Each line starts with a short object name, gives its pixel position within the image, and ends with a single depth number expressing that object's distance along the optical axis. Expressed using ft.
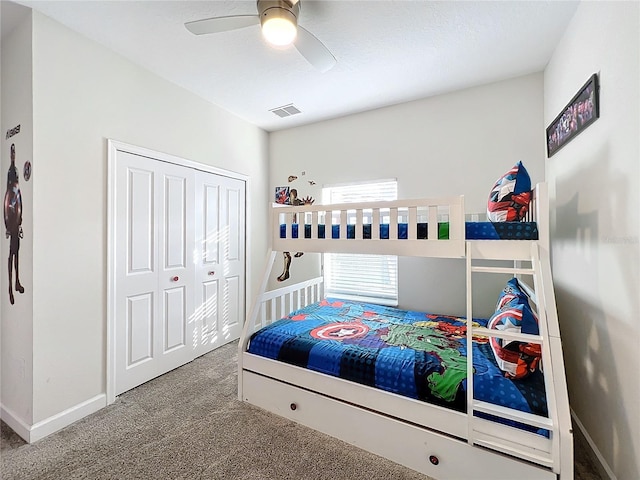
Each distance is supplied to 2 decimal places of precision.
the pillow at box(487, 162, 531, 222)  5.49
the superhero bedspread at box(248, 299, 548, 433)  4.79
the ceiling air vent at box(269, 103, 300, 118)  10.32
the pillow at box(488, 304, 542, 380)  4.73
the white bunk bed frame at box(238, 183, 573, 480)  4.25
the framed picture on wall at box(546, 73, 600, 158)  5.14
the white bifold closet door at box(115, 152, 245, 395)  7.76
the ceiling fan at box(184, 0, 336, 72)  5.06
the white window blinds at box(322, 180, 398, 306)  10.42
